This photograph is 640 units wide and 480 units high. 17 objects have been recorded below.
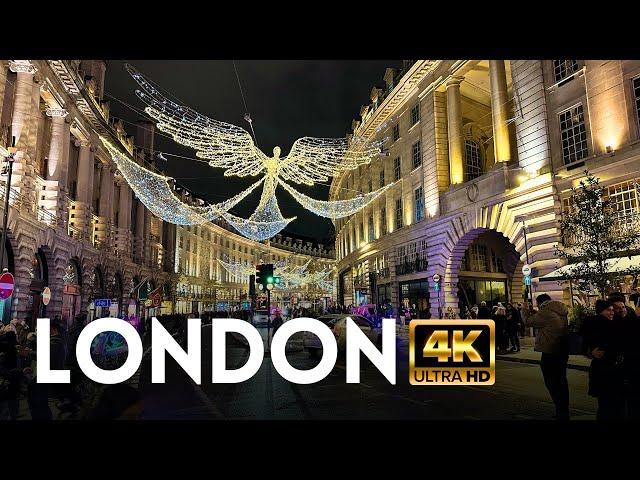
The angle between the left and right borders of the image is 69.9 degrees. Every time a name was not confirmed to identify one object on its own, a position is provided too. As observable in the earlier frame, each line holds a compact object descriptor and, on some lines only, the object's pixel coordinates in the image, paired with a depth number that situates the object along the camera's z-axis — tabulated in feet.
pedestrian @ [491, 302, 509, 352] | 54.65
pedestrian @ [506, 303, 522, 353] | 55.15
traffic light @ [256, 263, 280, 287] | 47.29
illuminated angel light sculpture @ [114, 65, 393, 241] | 41.86
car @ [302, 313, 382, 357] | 49.49
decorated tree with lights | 48.88
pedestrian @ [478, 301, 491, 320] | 56.39
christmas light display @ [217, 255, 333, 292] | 273.72
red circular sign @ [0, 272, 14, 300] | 45.83
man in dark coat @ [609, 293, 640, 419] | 18.92
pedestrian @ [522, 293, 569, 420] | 21.95
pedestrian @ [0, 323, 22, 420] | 24.00
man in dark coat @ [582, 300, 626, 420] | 18.80
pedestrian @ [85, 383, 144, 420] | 11.49
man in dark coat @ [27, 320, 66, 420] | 19.86
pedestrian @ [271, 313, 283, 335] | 75.07
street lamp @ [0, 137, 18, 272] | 52.65
